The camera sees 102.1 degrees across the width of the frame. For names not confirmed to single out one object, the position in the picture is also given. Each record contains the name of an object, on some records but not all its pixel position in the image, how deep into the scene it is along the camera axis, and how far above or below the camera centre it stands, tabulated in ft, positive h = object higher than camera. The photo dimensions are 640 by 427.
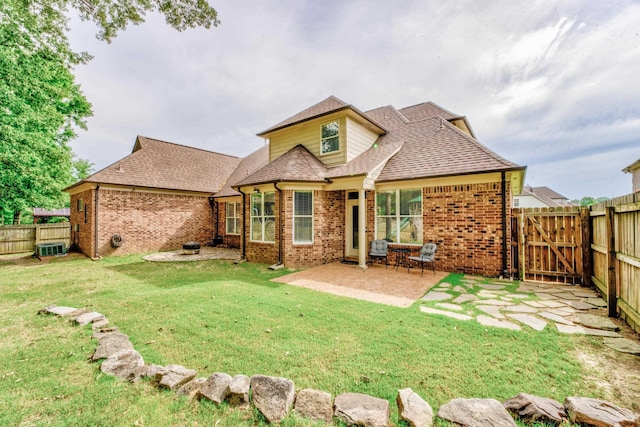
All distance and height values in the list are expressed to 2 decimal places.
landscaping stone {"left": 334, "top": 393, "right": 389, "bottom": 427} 6.91 -5.41
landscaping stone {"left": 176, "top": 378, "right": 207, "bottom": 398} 8.34 -5.56
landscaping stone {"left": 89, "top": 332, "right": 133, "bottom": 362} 10.69 -5.60
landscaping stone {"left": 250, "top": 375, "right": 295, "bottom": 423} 7.39 -5.37
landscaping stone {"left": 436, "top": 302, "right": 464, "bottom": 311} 16.67 -5.82
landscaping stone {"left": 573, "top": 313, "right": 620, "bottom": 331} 13.43 -5.70
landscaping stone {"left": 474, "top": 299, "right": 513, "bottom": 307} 17.33 -5.77
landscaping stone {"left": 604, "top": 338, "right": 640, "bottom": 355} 11.00 -5.66
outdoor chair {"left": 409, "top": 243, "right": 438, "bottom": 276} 26.37 -3.79
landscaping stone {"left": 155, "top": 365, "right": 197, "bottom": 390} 8.67 -5.47
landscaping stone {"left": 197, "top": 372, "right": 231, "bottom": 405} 7.95 -5.39
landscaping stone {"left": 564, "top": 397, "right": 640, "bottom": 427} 6.53 -5.14
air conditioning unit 40.11 -4.71
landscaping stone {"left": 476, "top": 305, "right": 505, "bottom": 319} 15.35 -5.77
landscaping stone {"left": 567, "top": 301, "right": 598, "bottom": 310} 16.50 -5.74
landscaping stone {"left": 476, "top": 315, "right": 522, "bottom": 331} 13.62 -5.75
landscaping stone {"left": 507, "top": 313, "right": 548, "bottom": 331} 13.76 -5.77
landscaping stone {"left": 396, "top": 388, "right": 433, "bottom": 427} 6.93 -5.38
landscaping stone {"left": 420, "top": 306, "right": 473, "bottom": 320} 15.06 -5.80
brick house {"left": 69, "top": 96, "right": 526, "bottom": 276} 26.02 +3.04
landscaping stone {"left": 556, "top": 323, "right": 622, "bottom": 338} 12.61 -5.72
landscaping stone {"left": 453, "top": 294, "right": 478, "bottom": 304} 18.08 -5.79
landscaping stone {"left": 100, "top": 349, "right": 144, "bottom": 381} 9.35 -5.55
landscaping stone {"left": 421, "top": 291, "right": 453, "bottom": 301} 18.79 -5.84
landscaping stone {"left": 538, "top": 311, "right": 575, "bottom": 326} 14.24 -5.77
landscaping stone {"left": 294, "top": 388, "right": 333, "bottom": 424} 7.30 -5.48
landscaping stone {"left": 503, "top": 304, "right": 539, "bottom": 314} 16.03 -5.77
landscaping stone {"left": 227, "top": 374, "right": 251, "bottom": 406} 7.86 -5.35
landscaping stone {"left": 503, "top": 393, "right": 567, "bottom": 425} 7.00 -5.37
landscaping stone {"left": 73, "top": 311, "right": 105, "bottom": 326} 14.40 -5.66
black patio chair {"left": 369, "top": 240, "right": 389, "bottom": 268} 29.89 -3.63
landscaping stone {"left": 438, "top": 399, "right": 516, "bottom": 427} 6.79 -5.37
